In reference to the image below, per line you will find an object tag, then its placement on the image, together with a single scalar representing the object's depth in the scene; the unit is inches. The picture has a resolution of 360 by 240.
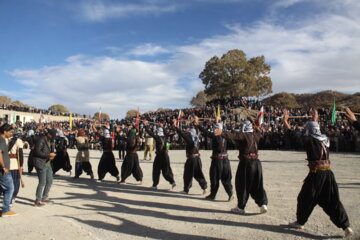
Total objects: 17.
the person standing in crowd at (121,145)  728.7
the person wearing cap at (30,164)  500.9
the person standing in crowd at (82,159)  452.8
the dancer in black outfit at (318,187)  201.9
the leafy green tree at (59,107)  4426.7
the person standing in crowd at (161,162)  380.0
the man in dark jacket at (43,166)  287.6
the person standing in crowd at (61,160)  485.4
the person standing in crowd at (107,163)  429.1
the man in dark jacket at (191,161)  346.9
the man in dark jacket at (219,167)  311.5
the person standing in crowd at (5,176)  248.4
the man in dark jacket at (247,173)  256.8
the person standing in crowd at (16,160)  287.6
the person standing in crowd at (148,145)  724.1
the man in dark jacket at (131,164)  412.2
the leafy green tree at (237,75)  1795.0
